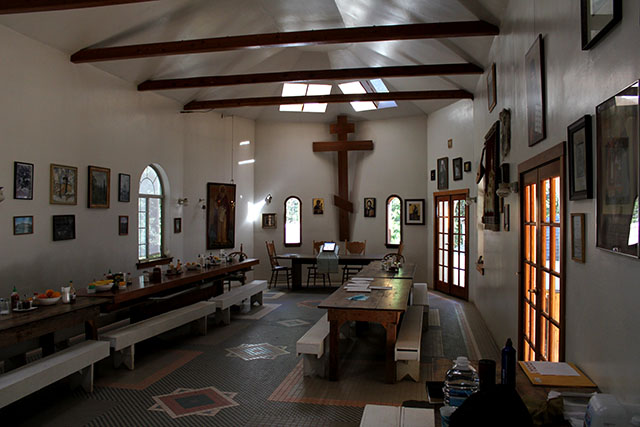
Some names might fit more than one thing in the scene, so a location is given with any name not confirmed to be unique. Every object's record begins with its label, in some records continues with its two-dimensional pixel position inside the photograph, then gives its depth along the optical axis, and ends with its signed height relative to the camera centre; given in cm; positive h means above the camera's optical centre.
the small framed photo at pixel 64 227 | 705 -6
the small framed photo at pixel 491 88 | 692 +211
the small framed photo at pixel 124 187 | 859 +68
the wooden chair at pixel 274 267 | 1266 -120
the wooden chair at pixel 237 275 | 989 -114
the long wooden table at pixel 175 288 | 577 -90
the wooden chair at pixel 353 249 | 1314 -73
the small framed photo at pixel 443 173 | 1162 +128
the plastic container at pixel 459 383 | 226 -83
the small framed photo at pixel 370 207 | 1333 +47
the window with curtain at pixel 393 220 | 1312 +10
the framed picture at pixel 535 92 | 396 +119
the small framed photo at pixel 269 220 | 1372 +10
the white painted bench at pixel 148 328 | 556 -139
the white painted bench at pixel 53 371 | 398 -139
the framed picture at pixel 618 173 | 212 +26
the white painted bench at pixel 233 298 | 802 -138
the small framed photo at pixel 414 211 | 1280 +34
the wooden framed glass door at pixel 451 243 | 1078 -48
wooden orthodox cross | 1340 +172
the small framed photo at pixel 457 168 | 1091 +131
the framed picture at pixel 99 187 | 781 +63
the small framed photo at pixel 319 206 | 1365 +51
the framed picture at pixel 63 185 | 697 +59
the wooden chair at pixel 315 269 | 1277 -129
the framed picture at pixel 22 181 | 629 +59
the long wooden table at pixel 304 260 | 1183 -95
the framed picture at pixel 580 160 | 279 +41
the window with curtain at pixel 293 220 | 1377 +10
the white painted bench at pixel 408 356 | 532 -152
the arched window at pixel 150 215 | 969 +17
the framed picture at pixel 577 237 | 295 -9
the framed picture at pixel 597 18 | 230 +110
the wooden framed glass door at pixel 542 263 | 357 -35
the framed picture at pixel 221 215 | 1181 +21
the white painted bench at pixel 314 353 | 541 -153
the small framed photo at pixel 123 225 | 865 -3
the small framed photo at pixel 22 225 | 631 -3
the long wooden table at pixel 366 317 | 533 -108
